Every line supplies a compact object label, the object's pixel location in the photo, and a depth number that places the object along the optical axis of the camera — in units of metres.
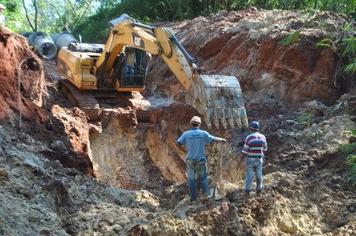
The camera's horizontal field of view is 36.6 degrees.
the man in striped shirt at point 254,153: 7.42
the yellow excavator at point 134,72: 8.86
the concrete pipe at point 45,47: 19.35
